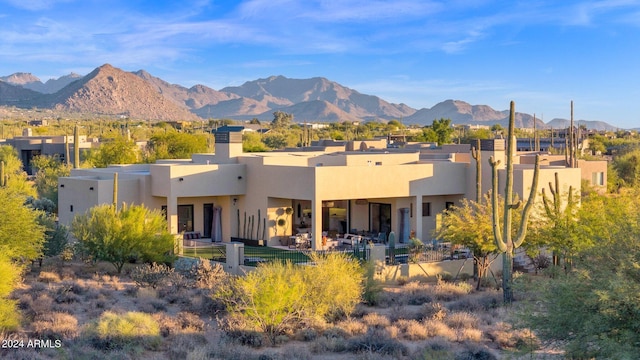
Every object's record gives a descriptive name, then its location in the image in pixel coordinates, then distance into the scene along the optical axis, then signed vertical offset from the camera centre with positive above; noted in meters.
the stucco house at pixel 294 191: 34.41 -1.98
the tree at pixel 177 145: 65.06 +0.01
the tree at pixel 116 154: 58.94 -0.66
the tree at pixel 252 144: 67.59 +0.12
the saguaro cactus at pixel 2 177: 47.53 -1.91
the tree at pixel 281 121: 141.50 +4.39
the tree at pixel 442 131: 91.87 +1.70
